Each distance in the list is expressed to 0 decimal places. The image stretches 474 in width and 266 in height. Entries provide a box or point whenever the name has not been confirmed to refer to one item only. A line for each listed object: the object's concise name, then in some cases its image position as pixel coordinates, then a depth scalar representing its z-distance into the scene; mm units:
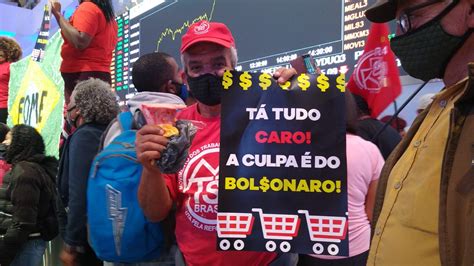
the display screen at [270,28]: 3324
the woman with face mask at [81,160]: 2246
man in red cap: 1488
